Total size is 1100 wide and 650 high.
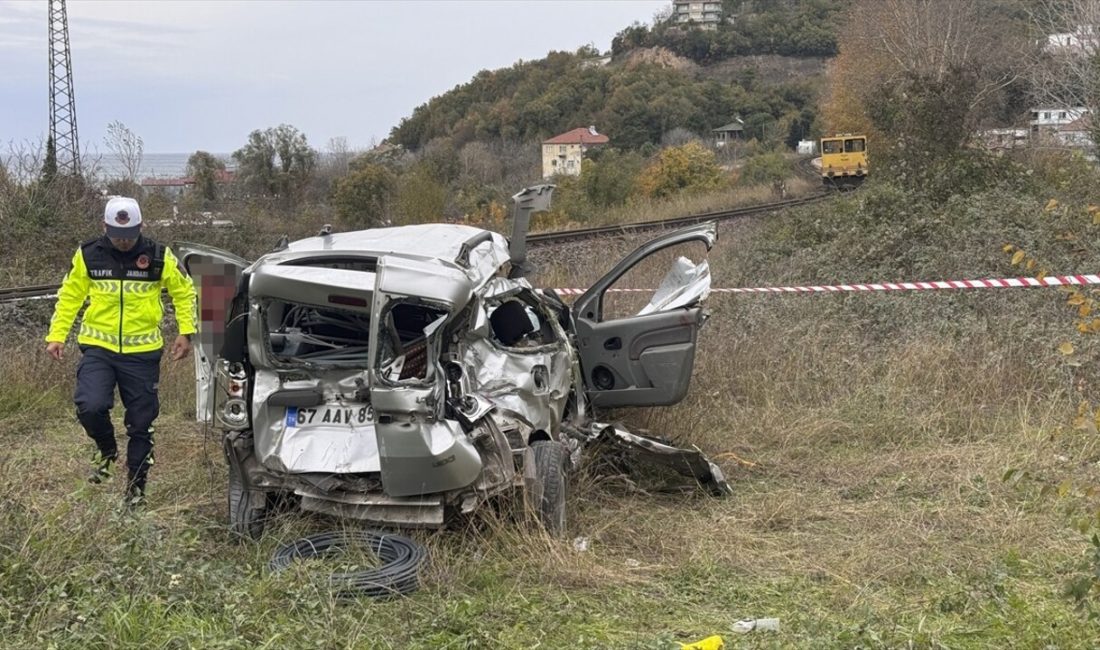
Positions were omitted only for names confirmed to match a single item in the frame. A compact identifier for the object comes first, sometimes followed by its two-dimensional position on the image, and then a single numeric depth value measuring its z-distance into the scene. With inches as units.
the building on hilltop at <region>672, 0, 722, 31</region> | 4815.5
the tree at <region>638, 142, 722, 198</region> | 1555.1
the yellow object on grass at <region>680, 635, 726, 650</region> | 154.8
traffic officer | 220.4
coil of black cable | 172.2
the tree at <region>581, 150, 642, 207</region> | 1304.1
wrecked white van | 193.5
